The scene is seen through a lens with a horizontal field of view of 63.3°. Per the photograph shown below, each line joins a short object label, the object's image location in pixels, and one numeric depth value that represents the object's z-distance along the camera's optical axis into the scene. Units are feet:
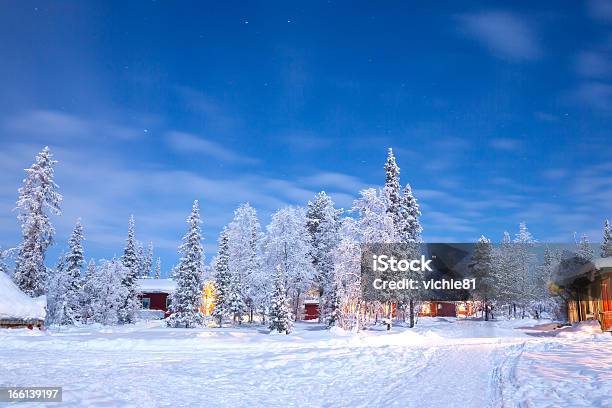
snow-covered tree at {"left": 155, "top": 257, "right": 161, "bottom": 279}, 447.26
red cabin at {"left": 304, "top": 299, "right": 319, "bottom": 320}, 249.96
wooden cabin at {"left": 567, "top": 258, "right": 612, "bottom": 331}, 105.44
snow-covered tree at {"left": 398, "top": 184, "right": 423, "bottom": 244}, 179.01
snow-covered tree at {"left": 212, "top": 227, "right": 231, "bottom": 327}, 171.83
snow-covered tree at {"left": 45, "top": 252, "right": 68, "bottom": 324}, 146.10
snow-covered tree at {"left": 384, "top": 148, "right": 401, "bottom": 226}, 170.60
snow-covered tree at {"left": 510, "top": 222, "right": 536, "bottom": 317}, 224.64
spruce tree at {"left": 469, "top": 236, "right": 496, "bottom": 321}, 211.00
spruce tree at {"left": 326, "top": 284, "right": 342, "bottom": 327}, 130.72
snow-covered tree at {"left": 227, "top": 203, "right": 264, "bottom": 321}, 172.45
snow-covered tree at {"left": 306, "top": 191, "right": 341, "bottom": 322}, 168.35
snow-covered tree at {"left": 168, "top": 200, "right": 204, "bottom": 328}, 159.63
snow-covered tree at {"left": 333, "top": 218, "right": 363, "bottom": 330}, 123.62
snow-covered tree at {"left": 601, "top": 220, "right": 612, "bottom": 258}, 225.56
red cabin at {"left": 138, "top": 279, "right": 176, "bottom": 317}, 238.07
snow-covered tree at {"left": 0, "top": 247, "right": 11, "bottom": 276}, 207.56
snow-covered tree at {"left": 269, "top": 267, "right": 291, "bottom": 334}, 119.24
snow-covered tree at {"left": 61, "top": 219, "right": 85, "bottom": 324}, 167.15
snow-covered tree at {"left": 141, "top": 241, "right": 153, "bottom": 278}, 382.16
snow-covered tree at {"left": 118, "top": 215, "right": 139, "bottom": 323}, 176.24
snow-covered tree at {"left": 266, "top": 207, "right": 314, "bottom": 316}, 164.86
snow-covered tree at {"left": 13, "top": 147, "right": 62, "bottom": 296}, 128.06
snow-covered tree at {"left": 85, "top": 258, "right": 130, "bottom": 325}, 161.17
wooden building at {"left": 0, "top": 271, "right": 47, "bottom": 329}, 99.14
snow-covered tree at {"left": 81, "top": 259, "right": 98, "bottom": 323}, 166.71
